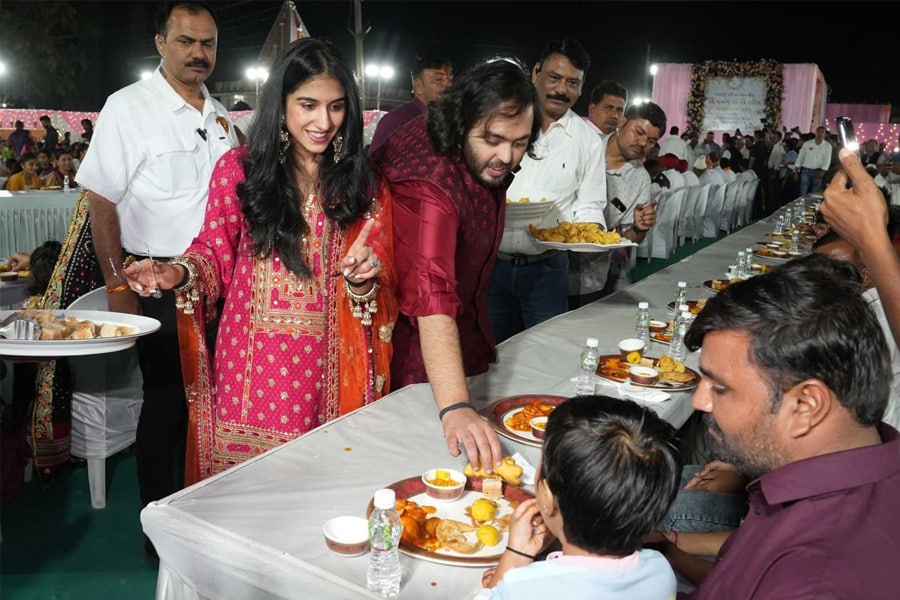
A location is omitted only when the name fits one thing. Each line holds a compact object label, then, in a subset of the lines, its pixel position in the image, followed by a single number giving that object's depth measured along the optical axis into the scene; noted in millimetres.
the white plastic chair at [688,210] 9051
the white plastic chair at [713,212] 9953
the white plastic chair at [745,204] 11359
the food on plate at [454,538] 1200
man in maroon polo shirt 867
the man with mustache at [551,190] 3164
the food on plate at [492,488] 1396
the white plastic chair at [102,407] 2756
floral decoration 17219
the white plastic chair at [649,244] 7846
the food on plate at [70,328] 1975
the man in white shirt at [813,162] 12391
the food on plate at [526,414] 1739
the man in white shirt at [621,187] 3928
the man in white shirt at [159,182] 2379
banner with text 17562
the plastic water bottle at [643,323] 2594
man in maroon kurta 1760
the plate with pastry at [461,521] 1184
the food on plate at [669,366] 2207
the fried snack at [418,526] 1214
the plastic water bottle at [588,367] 2034
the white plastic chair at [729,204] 10547
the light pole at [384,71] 18969
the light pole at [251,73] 21742
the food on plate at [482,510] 1284
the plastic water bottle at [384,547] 1076
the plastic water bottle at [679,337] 2475
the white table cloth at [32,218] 5168
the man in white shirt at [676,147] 11781
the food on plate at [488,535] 1228
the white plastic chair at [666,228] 8164
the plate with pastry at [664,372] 2115
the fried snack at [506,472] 1444
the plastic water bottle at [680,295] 2897
